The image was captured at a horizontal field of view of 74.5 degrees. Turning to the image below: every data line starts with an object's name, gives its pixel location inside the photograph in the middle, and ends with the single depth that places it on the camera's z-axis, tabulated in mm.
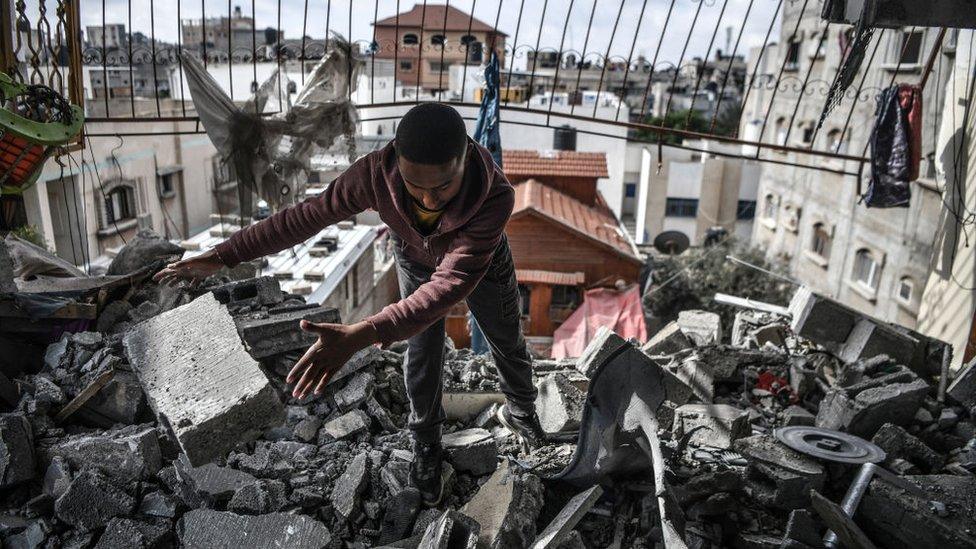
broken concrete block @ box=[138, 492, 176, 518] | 2652
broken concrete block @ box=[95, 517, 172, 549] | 2500
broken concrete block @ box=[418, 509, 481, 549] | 2396
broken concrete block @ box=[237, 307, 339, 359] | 3444
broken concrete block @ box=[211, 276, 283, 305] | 3873
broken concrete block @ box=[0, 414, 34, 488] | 2732
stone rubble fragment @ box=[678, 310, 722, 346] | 5416
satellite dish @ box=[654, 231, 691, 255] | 20031
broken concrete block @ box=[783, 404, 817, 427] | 3990
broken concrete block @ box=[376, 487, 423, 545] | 2787
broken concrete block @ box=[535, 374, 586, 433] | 3551
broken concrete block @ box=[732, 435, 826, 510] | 3082
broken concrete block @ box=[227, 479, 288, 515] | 2697
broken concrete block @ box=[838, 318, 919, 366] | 4621
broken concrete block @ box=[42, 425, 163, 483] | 2805
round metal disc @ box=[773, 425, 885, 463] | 3268
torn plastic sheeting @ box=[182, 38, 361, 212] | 5074
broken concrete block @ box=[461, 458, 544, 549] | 2605
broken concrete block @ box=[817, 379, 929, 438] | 3785
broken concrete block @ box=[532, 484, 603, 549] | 2553
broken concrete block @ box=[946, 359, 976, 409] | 4121
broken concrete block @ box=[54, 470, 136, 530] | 2590
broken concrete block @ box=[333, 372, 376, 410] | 3459
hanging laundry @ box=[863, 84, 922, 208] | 6516
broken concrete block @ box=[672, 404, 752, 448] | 3674
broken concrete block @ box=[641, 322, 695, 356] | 5145
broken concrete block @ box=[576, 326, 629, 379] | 4406
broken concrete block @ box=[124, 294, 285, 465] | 2646
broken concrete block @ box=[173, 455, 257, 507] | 2709
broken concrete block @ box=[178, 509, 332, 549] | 2547
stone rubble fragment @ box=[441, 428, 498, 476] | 3150
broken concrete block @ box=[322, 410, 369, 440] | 3264
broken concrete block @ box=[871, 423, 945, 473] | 3578
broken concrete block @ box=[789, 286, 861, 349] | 4789
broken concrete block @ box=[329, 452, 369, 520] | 2783
